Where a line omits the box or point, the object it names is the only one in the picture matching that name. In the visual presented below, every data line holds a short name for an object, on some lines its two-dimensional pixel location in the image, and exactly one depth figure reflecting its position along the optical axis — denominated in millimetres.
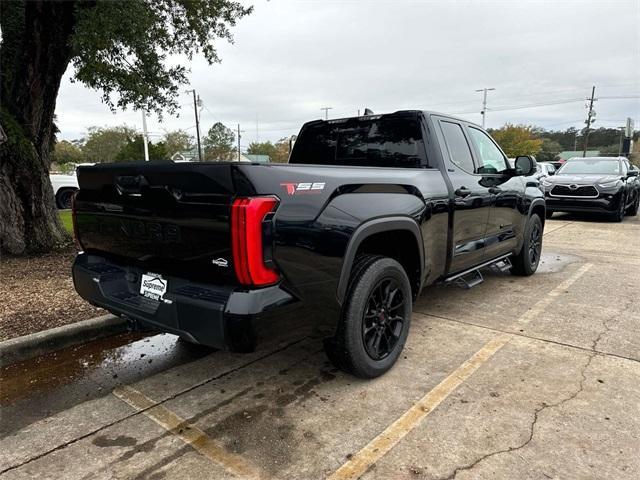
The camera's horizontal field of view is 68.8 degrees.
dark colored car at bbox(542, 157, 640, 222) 11547
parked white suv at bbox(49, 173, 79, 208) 14438
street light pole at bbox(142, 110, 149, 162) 33881
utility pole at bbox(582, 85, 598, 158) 56841
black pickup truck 2385
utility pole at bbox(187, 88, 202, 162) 41475
